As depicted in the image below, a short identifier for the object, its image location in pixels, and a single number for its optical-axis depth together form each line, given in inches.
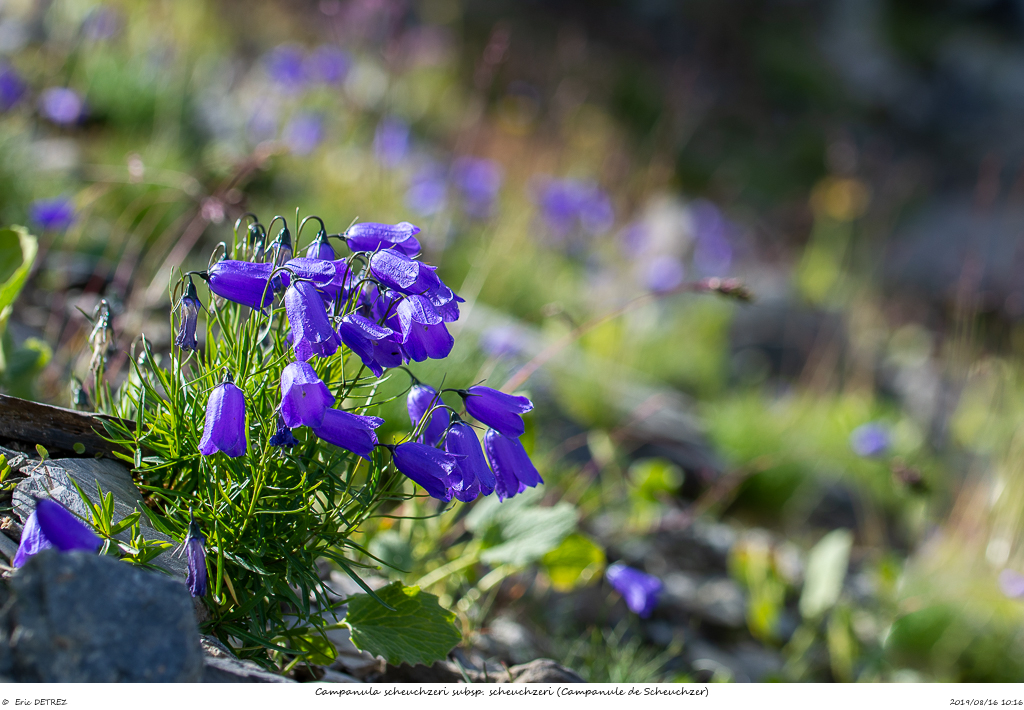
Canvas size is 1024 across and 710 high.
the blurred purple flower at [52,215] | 97.5
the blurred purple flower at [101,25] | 187.8
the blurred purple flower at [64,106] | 135.2
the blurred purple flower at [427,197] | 168.1
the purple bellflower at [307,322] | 43.7
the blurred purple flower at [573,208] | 198.2
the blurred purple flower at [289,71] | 196.5
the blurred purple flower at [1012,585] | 110.3
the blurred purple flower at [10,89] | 136.4
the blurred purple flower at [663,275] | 208.7
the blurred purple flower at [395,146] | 197.8
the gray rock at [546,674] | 59.2
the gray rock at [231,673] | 46.2
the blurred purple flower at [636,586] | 72.7
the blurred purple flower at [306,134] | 180.4
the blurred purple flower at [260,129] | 190.7
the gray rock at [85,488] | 50.9
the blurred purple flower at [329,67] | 203.9
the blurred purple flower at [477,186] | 189.0
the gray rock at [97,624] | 39.0
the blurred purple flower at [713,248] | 249.3
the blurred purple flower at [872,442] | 124.9
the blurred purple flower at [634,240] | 219.6
